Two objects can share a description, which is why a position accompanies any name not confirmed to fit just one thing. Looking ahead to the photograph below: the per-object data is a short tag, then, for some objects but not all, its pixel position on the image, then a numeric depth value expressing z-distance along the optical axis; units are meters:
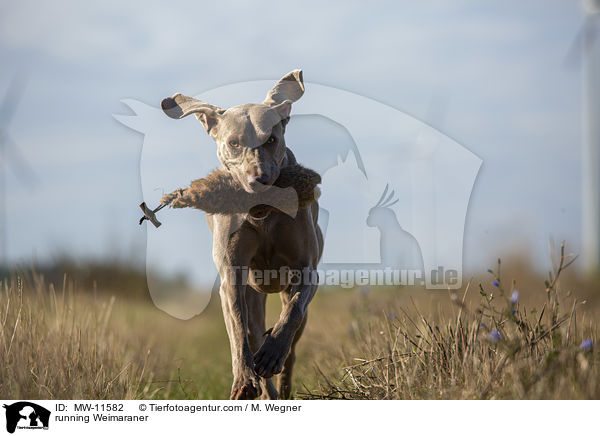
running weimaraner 8.98
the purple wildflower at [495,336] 7.28
